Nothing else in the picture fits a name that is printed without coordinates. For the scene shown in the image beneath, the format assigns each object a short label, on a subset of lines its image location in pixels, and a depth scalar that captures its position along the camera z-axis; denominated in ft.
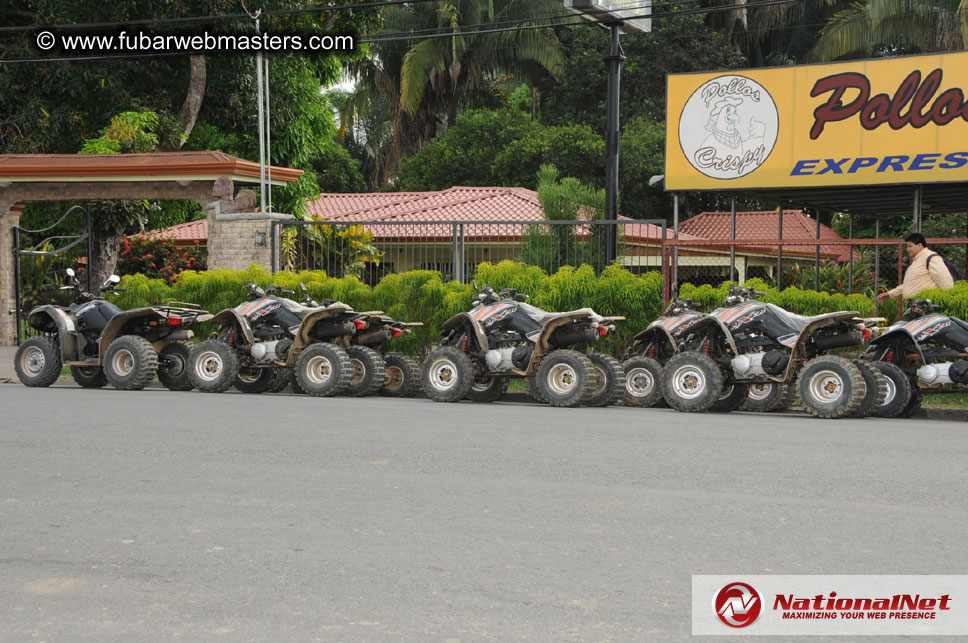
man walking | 43.04
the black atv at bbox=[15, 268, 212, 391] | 47.83
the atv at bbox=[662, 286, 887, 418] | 37.50
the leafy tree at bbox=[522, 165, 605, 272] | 55.98
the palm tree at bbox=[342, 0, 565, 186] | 138.92
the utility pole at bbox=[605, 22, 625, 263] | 54.60
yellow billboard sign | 51.67
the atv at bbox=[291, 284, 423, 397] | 45.27
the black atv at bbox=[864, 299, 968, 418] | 36.91
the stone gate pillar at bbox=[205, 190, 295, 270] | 59.98
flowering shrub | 90.84
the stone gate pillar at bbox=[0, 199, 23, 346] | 68.08
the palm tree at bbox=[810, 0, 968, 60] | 126.21
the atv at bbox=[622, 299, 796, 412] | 41.52
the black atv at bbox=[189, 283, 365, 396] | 45.14
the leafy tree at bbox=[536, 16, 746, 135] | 129.90
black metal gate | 68.33
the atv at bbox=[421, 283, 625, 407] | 41.32
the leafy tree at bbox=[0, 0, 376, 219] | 82.33
